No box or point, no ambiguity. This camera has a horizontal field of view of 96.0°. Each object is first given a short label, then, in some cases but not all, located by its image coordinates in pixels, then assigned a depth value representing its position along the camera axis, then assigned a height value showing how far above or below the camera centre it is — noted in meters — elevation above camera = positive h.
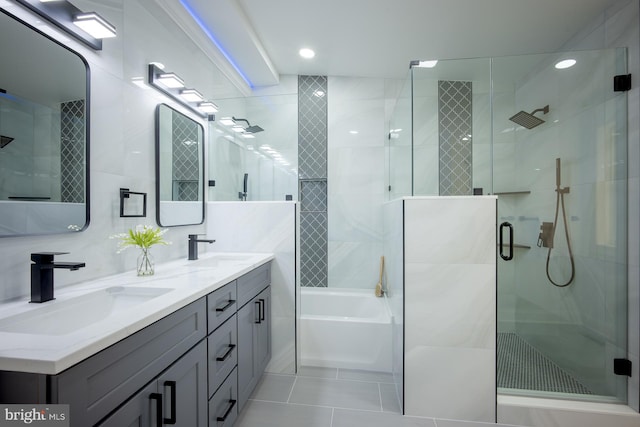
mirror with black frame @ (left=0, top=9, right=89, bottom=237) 1.05 +0.32
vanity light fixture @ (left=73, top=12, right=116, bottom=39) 1.29 +0.86
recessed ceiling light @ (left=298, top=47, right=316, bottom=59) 2.75 +1.57
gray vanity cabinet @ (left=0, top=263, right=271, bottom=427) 0.68 -0.53
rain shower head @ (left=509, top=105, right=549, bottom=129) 1.88 +0.63
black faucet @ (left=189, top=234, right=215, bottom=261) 2.06 -0.24
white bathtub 2.39 -1.08
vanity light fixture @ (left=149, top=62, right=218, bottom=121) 1.85 +0.88
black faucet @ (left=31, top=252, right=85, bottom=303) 1.06 -0.22
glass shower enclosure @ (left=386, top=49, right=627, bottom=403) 1.78 +0.10
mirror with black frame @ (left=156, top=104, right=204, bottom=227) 1.92 +0.33
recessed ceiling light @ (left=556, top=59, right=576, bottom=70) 1.84 +0.97
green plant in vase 1.50 -0.15
